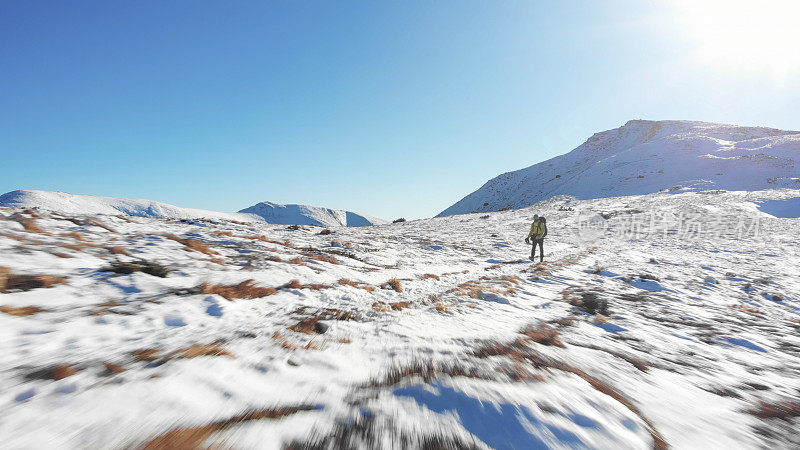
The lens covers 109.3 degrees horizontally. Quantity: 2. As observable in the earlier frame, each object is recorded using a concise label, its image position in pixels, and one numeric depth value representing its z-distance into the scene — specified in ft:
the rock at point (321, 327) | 10.13
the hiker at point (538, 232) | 37.63
